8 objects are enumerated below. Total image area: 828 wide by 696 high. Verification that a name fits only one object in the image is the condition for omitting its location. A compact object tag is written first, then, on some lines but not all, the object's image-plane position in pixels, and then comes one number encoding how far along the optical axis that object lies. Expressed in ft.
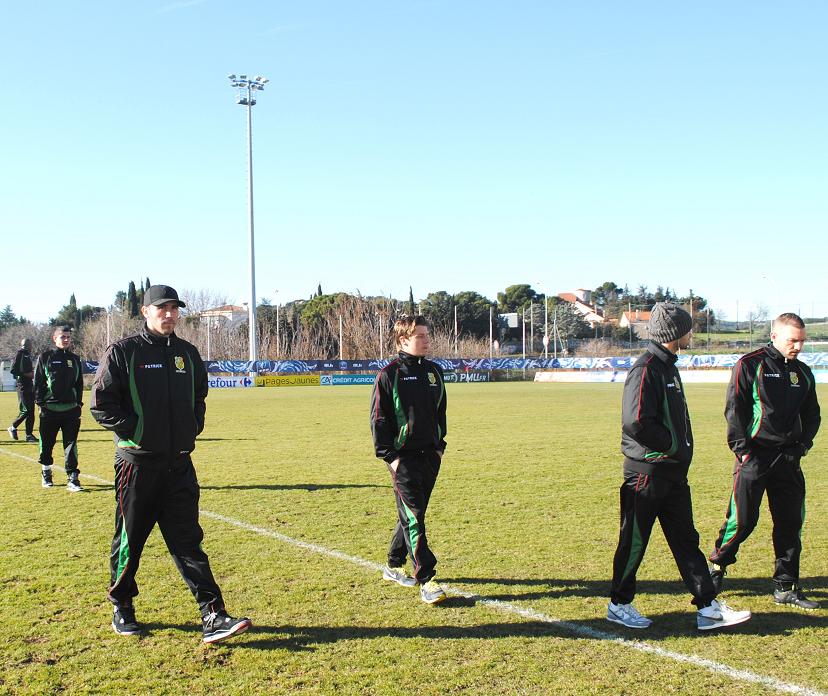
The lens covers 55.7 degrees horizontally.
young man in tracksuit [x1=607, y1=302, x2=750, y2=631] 16.65
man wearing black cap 16.48
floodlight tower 180.45
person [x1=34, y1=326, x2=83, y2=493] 35.57
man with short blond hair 18.56
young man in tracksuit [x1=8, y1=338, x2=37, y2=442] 54.39
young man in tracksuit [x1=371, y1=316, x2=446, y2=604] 19.15
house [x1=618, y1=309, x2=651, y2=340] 349.41
